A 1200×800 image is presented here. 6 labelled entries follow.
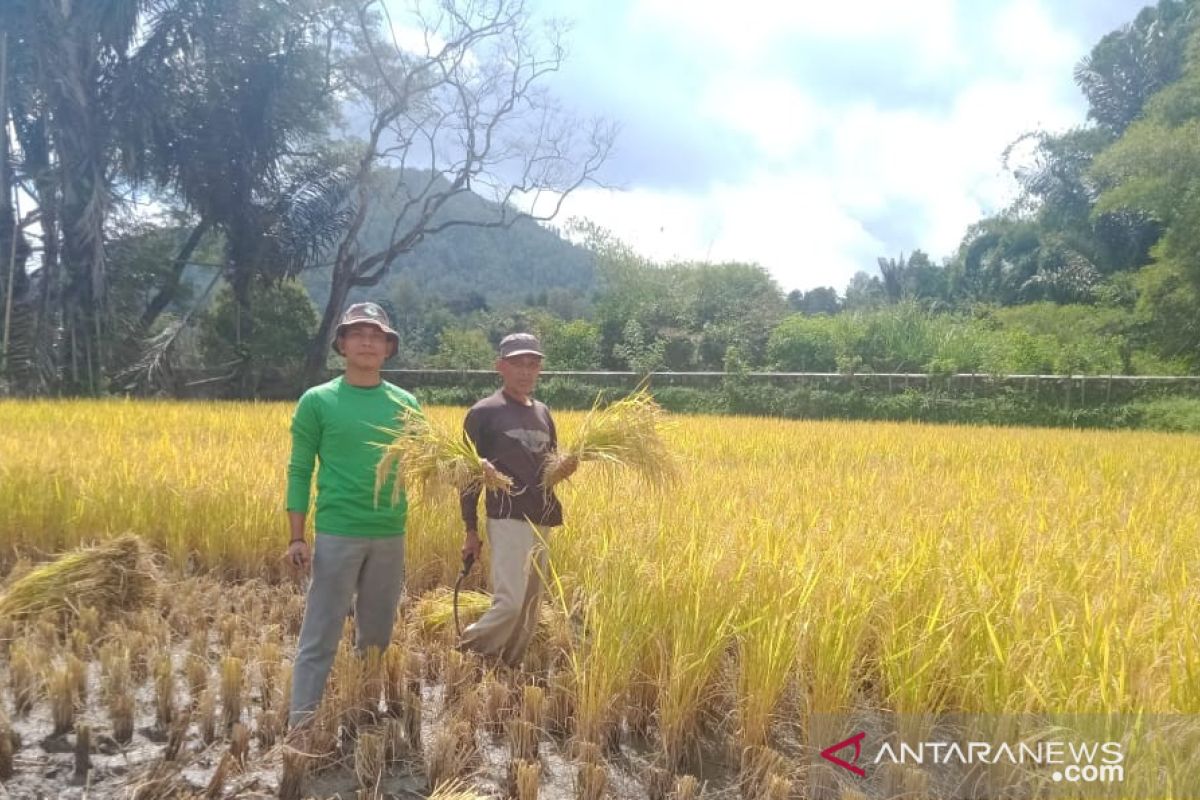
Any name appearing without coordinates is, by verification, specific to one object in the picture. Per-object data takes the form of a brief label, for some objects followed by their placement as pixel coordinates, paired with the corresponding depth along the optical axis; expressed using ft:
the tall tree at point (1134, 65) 75.92
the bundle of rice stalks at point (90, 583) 9.20
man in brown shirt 7.80
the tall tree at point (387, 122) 60.49
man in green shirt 7.10
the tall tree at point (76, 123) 44.91
